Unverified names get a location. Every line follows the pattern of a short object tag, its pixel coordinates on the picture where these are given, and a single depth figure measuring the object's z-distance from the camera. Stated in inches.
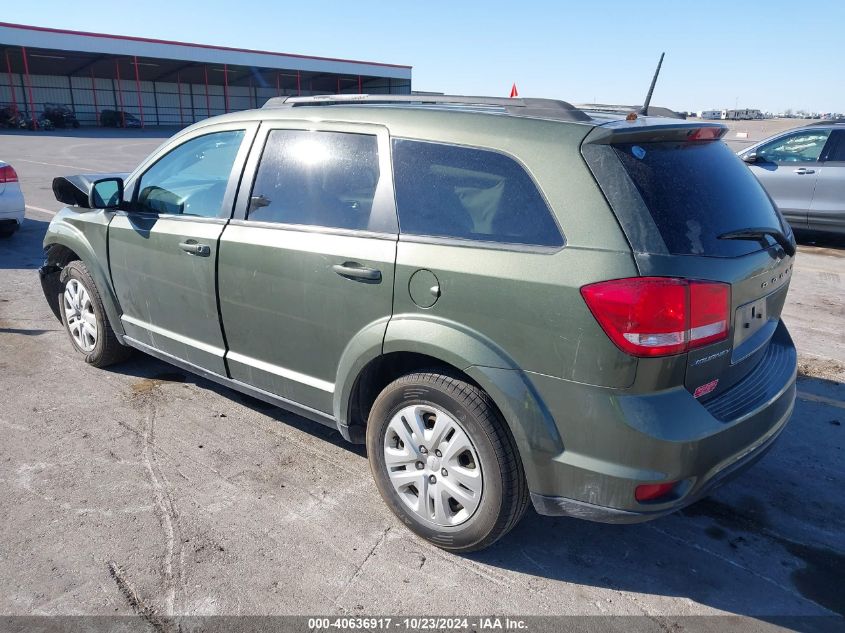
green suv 90.8
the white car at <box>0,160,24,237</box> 343.0
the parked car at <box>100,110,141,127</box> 1691.7
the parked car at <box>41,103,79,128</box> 1576.0
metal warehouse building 1509.6
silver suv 351.9
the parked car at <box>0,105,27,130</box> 1480.1
